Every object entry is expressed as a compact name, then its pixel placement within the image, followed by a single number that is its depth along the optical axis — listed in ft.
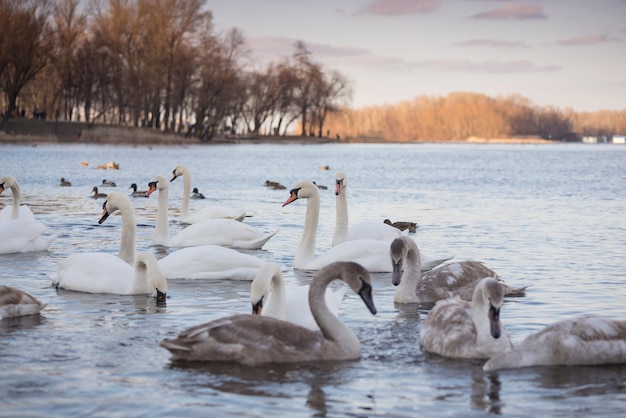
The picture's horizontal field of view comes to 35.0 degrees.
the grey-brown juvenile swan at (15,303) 28.60
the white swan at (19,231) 42.78
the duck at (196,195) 88.28
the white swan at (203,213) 56.85
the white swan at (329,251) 38.06
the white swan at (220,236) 45.29
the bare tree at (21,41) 217.97
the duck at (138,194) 85.35
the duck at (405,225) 56.25
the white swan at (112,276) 31.68
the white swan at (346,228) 42.96
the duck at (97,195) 80.54
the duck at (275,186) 102.17
